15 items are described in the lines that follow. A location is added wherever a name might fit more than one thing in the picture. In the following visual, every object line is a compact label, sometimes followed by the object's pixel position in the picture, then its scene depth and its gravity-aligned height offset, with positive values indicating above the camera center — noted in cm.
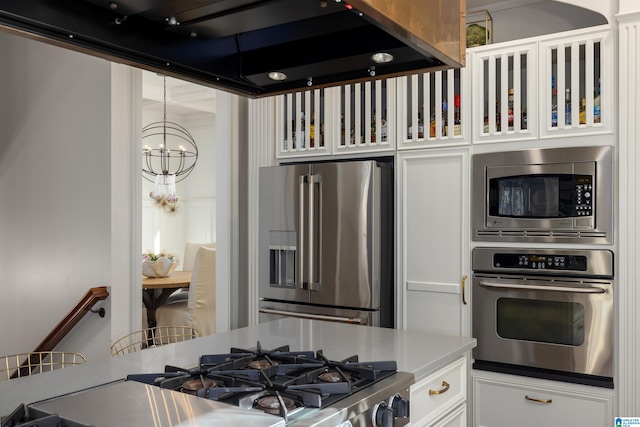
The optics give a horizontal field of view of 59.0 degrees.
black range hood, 137 +50
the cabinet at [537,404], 272 -95
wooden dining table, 516 -72
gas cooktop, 116 -43
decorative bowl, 545 -50
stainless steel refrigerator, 317 -16
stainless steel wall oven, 272 -50
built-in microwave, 272 +10
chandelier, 776 +97
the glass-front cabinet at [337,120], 339 +60
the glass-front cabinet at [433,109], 313 +60
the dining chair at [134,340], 361 -84
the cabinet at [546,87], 277 +66
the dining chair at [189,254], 689 -47
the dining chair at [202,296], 493 -71
